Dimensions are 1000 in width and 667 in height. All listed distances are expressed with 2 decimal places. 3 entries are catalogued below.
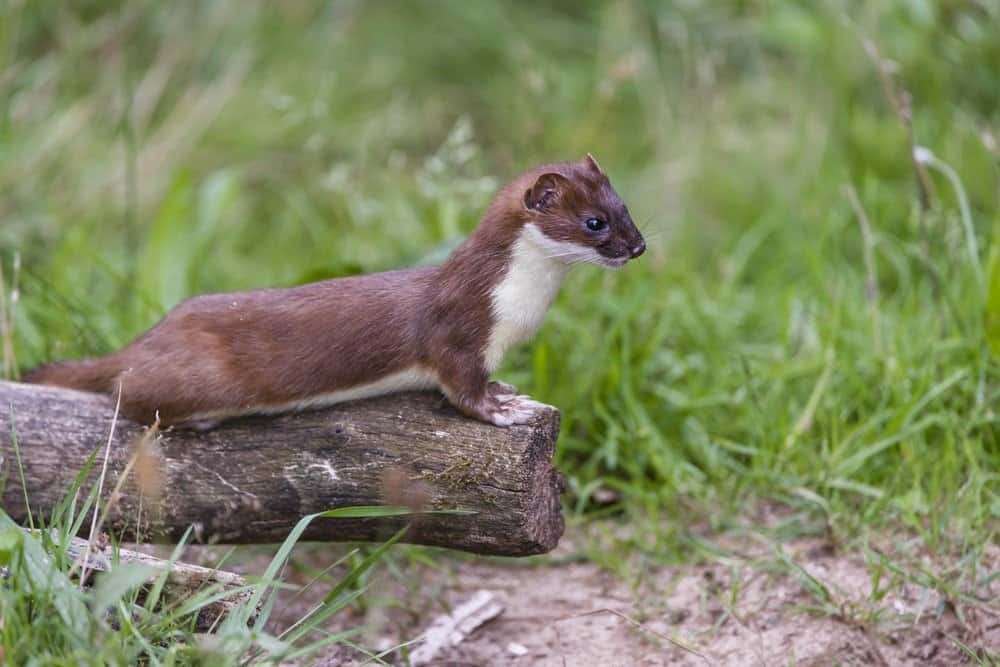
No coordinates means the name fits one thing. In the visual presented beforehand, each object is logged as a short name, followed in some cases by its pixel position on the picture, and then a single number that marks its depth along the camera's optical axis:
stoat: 6.63
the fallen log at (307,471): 6.46
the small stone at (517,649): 7.12
